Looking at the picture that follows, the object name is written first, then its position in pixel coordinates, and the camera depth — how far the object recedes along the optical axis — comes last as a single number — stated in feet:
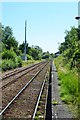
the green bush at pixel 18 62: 97.14
